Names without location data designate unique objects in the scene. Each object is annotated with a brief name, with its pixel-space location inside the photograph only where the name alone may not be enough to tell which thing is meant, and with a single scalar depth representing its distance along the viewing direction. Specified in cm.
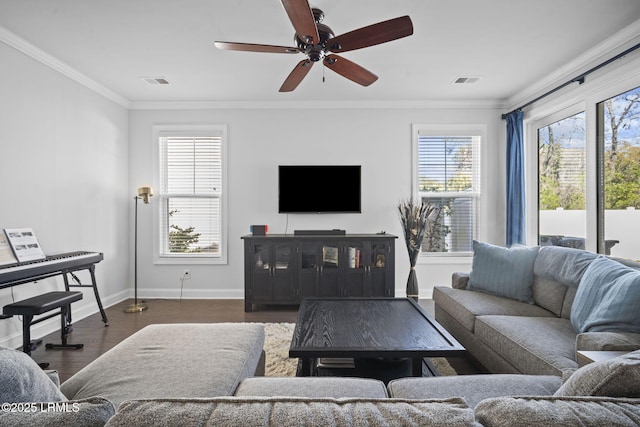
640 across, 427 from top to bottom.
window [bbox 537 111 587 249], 346
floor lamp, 397
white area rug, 239
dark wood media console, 404
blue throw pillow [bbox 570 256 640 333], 175
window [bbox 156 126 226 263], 462
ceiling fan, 189
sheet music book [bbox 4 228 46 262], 274
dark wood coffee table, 175
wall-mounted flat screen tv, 447
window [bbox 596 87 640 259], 279
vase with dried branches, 407
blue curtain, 417
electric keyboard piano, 240
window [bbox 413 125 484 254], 462
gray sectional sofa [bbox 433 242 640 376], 173
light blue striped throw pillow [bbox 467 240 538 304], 278
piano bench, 249
